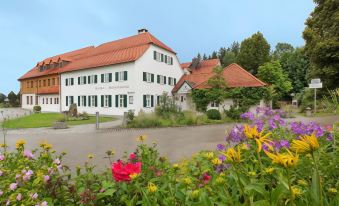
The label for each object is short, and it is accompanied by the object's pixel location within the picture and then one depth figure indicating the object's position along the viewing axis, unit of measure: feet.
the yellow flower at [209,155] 5.98
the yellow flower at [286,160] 2.98
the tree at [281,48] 270.67
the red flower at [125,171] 4.76
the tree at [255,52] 183.11
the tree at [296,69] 182.80
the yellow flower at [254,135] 4.29
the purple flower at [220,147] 9.15
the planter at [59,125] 62.44
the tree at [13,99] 198.82
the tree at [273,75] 161.79
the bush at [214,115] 78.02
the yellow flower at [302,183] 4.78
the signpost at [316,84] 61.31
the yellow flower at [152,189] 4.39
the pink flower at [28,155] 8.07
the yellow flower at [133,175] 4.50
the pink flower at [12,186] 5.75
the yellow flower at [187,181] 5.10
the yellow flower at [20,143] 8.29
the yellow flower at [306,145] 3.23
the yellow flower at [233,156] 3.66
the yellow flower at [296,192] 3.69
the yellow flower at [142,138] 8.82
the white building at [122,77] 104.06
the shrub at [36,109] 144.05
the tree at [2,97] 220.92
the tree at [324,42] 68.18
